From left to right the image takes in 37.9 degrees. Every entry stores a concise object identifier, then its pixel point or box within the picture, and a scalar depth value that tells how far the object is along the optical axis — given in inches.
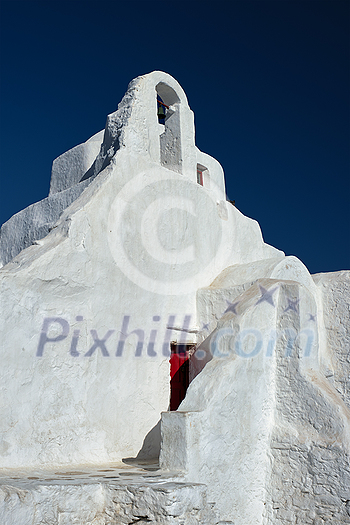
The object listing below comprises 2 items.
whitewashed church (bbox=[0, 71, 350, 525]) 235.8
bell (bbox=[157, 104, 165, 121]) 514.6
